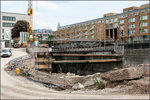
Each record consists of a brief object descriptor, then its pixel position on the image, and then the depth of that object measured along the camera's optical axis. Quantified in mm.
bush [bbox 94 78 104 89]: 12602
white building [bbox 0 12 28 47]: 73031
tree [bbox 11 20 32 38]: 70000
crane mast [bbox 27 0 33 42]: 69900
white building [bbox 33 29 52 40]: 130962
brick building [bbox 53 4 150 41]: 49344
